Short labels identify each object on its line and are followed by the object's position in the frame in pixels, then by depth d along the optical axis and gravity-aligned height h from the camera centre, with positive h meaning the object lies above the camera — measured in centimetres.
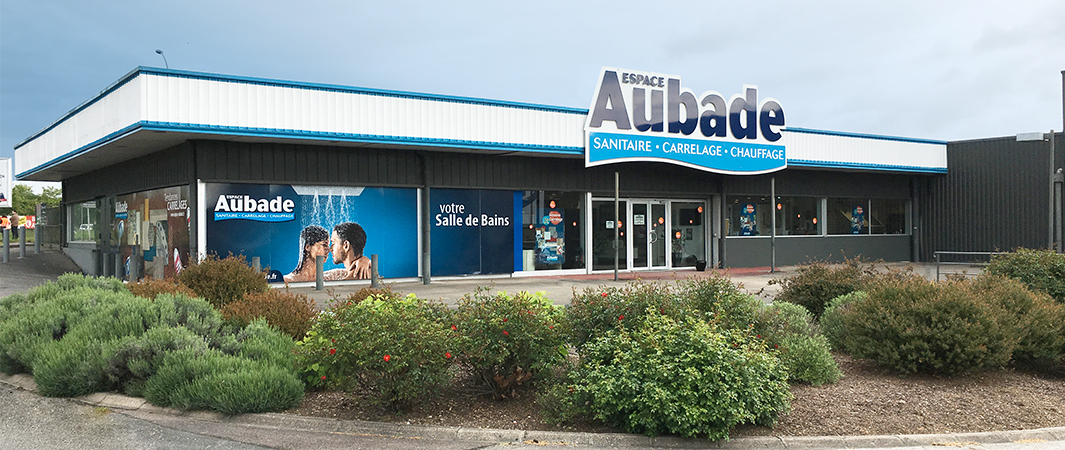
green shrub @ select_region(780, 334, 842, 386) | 722 -134
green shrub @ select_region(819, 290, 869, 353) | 909 -120
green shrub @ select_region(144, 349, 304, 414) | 633 -133
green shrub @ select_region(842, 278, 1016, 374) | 744 -110
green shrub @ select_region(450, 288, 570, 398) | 631 -94
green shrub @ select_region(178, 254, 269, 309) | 1062 -70
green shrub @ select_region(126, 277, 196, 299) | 991 -75
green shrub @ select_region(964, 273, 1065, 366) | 801 -109
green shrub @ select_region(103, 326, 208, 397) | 705 -118
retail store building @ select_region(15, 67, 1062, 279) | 1661 +141
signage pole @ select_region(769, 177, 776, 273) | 2238 -42
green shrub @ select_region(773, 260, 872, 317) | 1100 -90
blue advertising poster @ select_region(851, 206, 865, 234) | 2816 +14
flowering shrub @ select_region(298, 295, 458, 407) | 595 -98
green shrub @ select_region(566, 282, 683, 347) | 703 -78
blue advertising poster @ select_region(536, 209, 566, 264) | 2147 -29
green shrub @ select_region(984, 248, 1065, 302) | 1061 -69
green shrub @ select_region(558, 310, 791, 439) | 557 -121
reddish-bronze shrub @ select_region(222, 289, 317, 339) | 861 -94
